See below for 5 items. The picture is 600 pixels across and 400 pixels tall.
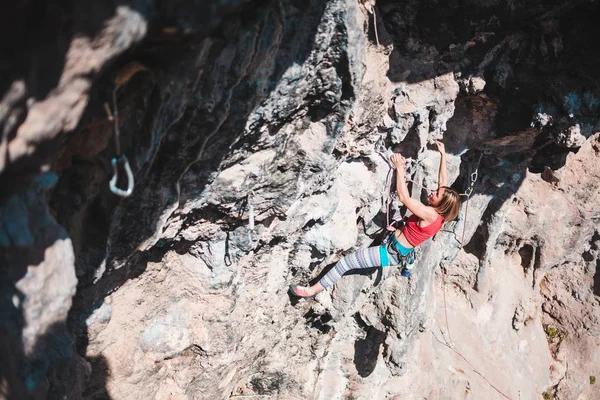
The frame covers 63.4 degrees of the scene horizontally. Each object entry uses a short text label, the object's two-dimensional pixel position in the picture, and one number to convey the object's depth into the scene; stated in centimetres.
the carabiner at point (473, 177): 554
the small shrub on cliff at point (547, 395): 795
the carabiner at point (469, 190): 560
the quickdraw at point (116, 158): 210
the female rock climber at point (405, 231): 399
